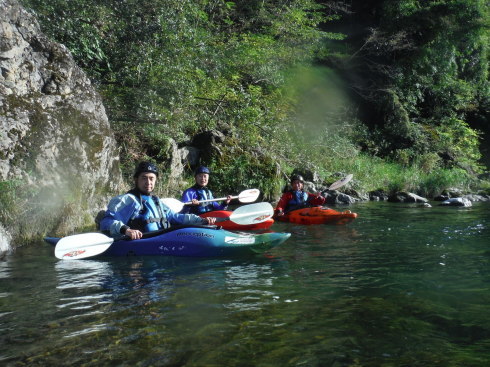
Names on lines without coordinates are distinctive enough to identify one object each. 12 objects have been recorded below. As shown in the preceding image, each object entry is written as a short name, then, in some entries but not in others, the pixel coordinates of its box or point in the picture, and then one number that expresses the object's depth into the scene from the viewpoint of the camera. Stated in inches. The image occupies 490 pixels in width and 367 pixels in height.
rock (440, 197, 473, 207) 464.0
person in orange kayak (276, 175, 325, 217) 347.9
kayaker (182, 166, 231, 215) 302.9
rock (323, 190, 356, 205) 502.0
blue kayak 202.1
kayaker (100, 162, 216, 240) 200.8
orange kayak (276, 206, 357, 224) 318.0
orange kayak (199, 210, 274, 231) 292.8
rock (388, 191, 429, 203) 520.4
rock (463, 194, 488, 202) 541.0
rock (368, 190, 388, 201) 563.8
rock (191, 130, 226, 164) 477.3
